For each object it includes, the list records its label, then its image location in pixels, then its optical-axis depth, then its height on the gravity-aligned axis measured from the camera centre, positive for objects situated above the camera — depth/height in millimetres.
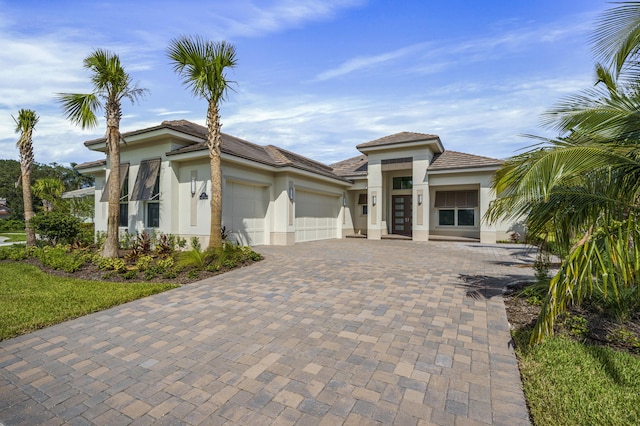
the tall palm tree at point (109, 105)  10328 +3709
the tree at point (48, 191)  19953 +1554
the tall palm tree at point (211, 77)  9867 +4426
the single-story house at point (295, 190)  13531 +1214
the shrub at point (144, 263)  8875 -1457
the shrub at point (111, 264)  8930 -1494
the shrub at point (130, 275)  8406 -1671
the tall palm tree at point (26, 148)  14281 +3035
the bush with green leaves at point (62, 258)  9445 -1458
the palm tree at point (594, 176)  3547 +469
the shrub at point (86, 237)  14241 -1166
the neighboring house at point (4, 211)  47594 +407
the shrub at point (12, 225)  31933 -1190
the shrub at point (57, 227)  12742 -554
